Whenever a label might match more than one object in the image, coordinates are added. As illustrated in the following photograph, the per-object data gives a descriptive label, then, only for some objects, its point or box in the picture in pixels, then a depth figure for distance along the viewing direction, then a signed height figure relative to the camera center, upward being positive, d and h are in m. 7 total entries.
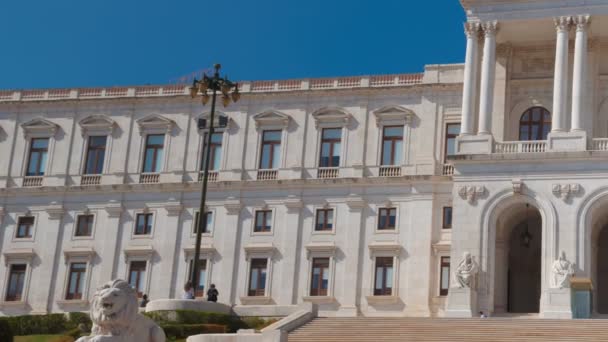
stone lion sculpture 16.98 +0.73
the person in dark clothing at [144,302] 50.13 +2.87
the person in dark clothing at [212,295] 46.59 +3.14
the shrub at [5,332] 35.87 +0.86
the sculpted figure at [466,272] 49.50 +5.16
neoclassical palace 51.62 +9.53
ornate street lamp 42.38 +10.24
